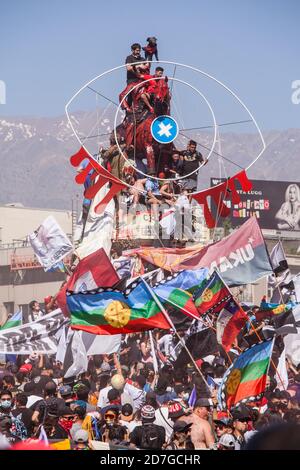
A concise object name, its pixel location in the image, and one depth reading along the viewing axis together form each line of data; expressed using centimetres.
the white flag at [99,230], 2736
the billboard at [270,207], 7594
